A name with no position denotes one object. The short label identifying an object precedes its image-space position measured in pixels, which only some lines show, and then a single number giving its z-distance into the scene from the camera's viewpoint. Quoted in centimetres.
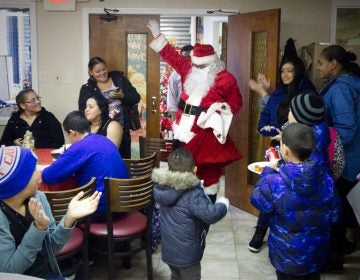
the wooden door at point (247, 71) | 427
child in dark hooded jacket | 239
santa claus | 386
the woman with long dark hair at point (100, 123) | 351
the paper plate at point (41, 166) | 304
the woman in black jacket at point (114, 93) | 423
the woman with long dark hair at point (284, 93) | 358
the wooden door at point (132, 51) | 500
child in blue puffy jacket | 221
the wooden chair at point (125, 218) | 280
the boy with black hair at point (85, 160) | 277
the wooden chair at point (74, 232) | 247
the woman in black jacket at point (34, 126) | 416
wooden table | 281
